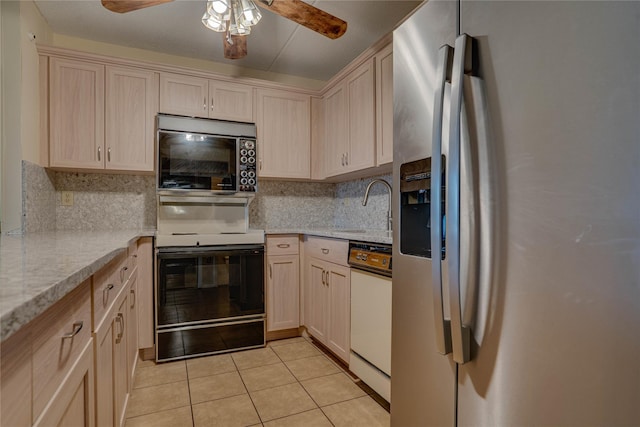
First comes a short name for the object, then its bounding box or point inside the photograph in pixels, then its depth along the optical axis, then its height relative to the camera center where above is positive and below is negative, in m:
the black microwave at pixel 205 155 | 2.53 +0.45
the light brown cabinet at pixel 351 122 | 2.40 +0.72
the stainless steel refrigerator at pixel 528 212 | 0.64 +0.00
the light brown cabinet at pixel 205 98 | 2.69 +0.96
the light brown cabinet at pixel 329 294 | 2.14 -0.59
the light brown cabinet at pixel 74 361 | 0.51 -0.32
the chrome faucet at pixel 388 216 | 2.39 -0.03
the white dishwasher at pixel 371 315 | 1.71 -0.57
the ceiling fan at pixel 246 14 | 1.70 +1.07
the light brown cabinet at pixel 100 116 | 2.42 +0.73
